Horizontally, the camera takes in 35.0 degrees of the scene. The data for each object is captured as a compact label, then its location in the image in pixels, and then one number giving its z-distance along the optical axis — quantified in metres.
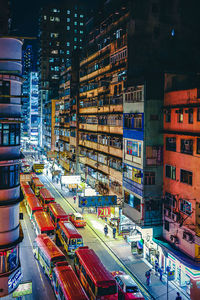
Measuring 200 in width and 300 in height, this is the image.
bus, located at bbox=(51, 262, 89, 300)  23.58
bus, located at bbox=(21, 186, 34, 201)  56.67
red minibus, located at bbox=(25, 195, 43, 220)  47.88
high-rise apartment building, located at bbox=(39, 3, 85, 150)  141.00
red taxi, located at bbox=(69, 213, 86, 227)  47.41
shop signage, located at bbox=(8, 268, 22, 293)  23.38
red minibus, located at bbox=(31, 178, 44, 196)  63.85
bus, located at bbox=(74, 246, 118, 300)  24.80
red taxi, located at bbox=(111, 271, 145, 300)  25.86
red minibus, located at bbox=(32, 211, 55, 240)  39.81
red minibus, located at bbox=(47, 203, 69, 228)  43.51
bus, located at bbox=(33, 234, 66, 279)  30.59
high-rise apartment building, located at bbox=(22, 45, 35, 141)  184.88
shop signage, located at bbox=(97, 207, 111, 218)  40.66
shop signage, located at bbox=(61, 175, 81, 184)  58.28
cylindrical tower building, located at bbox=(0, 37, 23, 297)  23.12
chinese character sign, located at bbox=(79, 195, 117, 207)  40.09
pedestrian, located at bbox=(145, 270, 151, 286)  30.72
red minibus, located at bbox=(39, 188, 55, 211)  54.06
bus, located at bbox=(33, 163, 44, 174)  83.00
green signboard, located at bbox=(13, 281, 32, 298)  24.00
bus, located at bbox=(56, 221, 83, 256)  36.44
